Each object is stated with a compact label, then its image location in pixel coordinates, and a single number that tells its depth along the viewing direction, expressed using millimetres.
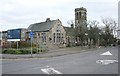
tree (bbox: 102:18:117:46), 37084
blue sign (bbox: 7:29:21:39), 14023
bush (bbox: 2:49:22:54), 13024
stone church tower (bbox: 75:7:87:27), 37656
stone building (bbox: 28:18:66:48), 27581
